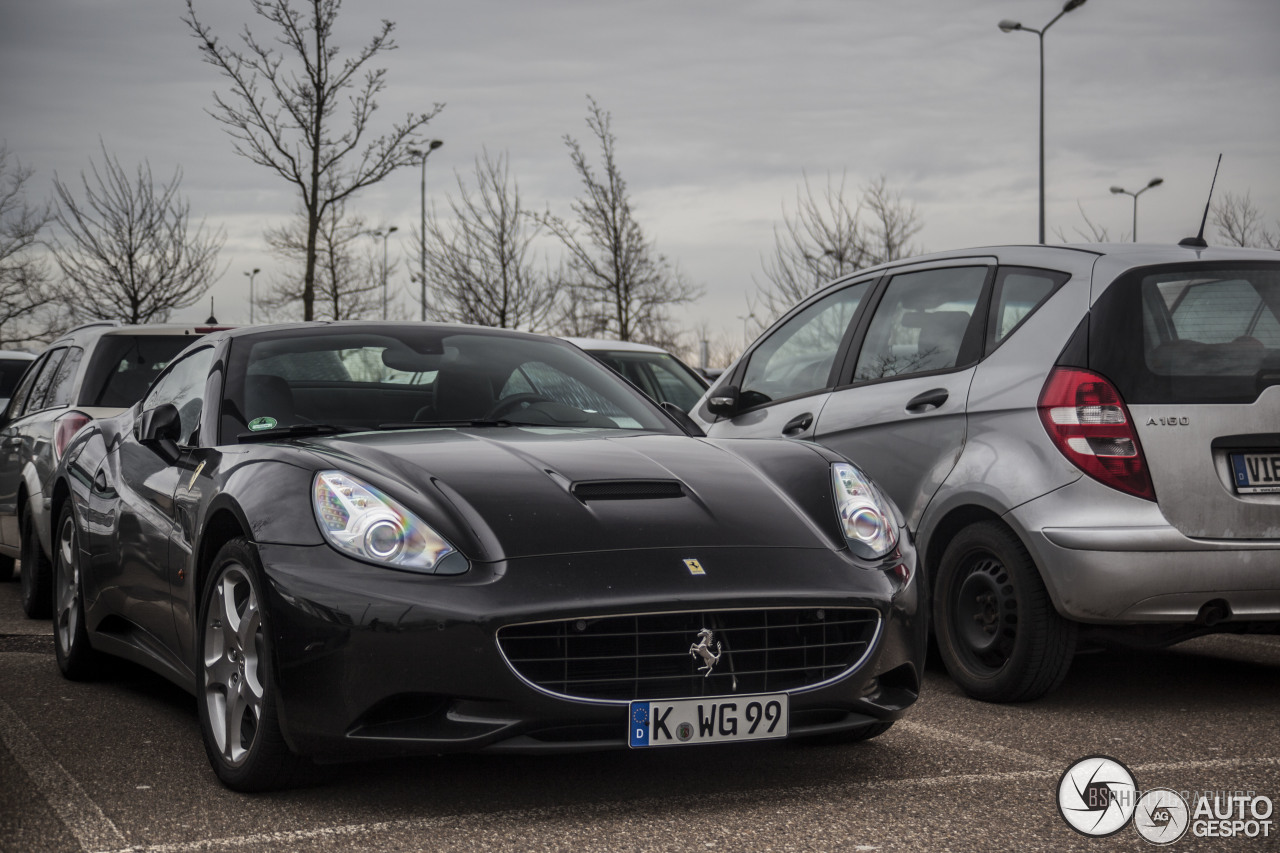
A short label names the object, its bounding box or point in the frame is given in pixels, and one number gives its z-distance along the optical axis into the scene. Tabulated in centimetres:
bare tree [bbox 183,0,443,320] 1962
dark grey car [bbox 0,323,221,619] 731
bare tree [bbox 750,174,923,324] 3194
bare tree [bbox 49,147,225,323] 2997
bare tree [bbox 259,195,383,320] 2912
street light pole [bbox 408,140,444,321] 3266
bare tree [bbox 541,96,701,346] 2803
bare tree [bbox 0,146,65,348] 3322
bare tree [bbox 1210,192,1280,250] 2847
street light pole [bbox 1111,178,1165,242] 3462
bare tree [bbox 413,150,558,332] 3112
